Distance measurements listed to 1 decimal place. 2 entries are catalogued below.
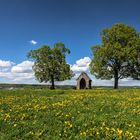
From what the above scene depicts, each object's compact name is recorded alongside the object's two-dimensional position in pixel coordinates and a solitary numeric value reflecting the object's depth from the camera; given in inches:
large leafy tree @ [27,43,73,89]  1538.6
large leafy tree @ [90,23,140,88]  1328.8
